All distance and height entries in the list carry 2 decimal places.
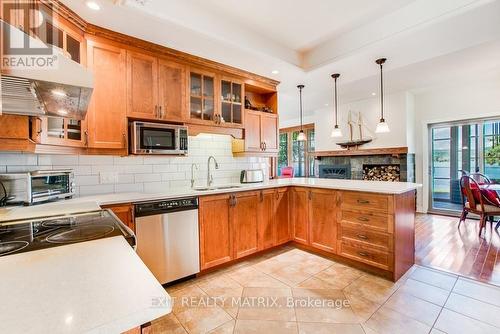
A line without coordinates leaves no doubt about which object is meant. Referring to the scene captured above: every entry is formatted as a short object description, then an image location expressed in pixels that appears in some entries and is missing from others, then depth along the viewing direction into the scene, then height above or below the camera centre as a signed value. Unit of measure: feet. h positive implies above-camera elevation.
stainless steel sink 9.33 -0.93
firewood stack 16.89 -0.72
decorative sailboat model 18.43 +1.97
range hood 3.30 +1.30
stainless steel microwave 7.74 +0.94
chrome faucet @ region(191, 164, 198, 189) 9.91 -0.16
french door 14.99 +0.43
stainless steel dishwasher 7.11 -2.25
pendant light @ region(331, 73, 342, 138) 11.49 +1.53
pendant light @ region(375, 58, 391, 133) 10.18 +1.54
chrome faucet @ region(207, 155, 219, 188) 10.36 -0.44
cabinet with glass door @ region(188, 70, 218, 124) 9.16 +2.68
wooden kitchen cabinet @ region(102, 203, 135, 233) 6.72 -1.31
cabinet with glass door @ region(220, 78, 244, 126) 10.12 +2.72
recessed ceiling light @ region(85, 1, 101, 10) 6.06 +4.17
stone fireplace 16.65 -0.14
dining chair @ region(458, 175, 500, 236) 11.46 -1.90
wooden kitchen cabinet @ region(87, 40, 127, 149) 7.20 +2.14
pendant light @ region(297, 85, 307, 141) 13.39 +1.57
